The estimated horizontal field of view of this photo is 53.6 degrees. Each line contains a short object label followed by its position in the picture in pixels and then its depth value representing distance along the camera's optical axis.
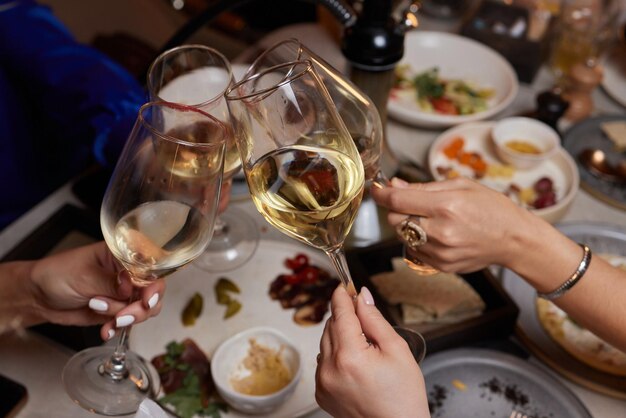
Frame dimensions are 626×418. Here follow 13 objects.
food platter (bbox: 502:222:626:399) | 1.00
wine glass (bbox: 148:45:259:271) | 0.88
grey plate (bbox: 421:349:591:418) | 0.95
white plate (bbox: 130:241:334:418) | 1.02
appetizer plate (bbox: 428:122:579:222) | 1.38
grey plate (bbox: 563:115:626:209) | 1.38
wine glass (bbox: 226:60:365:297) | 0.68
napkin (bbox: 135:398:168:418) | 0.74
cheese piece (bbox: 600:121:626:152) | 1.50
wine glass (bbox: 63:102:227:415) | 0.70
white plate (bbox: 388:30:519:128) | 1.62
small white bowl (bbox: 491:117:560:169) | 1.42
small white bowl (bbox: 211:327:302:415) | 0.91
